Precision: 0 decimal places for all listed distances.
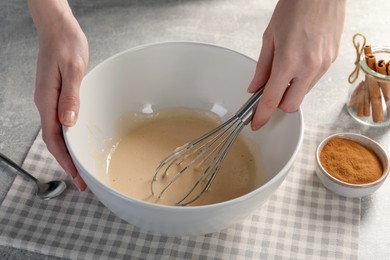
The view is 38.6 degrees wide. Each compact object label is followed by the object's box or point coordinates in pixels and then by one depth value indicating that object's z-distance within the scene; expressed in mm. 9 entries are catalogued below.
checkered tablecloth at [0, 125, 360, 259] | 871
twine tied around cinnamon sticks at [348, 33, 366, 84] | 1076
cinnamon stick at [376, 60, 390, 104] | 1049
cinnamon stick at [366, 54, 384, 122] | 1076
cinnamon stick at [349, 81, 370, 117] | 1102
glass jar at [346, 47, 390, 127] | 1077
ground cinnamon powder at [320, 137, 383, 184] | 948
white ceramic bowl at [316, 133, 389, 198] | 927
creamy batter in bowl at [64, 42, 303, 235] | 784
